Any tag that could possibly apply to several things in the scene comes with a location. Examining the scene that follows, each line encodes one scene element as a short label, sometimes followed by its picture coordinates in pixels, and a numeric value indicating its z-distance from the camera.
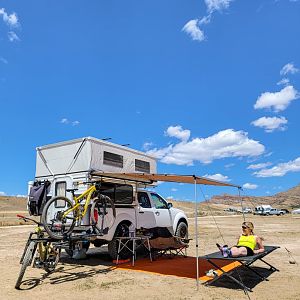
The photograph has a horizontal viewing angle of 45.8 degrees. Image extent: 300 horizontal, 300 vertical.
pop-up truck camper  8.79
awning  7.41
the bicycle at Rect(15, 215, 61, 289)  6.96
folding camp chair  9.91
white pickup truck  9.30
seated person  6.48
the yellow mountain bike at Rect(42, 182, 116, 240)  7.62
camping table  8.94
